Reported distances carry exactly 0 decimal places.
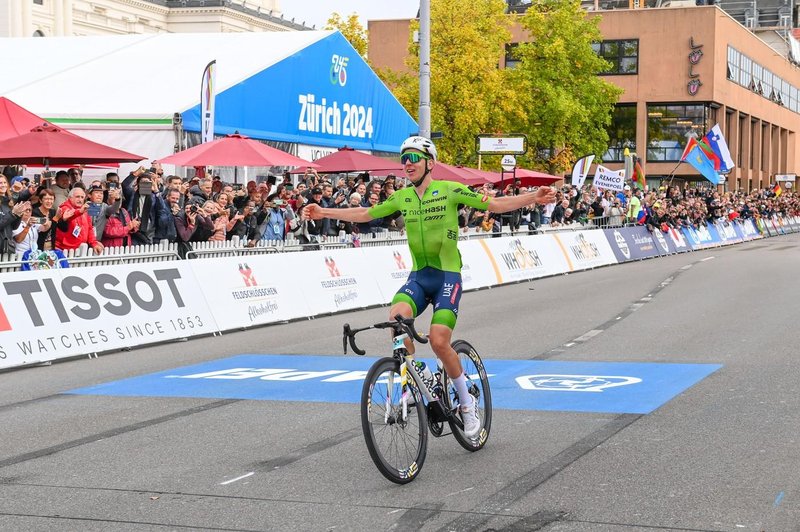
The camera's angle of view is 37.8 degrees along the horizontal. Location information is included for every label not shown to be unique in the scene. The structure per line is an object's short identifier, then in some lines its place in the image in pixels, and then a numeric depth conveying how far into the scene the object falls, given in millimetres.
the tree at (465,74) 51094
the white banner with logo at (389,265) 20047
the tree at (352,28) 57000
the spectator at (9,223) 13836
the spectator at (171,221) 16578
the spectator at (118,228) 16109
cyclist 7469
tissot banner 12648
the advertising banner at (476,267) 22984
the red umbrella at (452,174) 26875
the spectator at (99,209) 15914
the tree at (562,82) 59500
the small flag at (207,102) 21938
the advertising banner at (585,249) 29500
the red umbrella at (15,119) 17922
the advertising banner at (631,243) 33975
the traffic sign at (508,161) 28344
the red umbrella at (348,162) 24734
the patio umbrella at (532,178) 33650
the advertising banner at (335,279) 17891
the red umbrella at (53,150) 16438
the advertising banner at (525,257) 24866
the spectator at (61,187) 16719
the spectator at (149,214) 16594
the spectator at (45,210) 14602
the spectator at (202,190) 19000
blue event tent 25188
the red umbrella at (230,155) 20312
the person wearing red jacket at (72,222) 14812
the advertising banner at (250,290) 15828
